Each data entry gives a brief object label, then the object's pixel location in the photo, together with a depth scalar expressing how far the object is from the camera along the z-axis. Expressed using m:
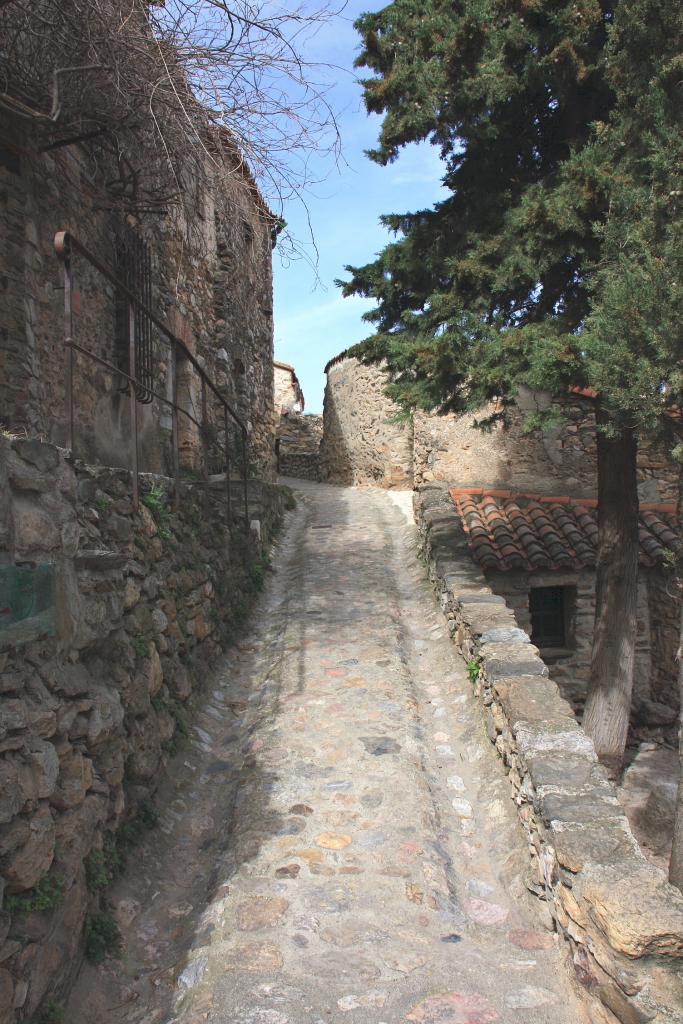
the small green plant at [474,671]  5.21
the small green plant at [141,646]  3.82
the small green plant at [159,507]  4.48
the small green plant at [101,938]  2.75
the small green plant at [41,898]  2.24
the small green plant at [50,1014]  2.28
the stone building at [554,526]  7.85
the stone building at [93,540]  2.42
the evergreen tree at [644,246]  4.53
